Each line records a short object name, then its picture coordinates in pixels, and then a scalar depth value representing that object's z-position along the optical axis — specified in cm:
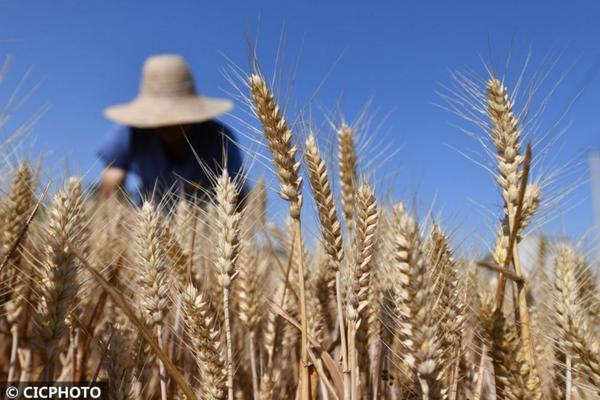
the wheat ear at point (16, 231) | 42
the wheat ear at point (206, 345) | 31
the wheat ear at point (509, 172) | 33
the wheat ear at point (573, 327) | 34
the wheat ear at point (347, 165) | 42
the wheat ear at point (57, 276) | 37
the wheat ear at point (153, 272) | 35
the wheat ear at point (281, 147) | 32
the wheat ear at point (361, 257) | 30
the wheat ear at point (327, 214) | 32
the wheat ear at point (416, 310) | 26
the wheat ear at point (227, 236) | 31
